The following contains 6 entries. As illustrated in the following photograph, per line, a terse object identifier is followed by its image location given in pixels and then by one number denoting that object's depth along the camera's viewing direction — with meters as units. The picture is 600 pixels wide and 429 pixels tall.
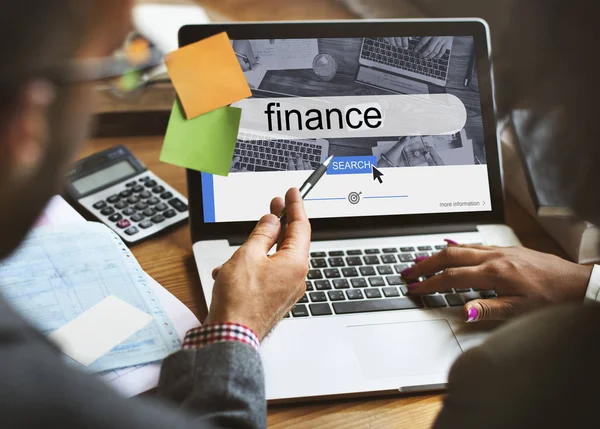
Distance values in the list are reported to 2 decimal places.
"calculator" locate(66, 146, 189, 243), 0.95
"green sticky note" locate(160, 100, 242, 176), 0.90
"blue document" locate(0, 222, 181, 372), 0.74
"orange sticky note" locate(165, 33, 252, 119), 0.91
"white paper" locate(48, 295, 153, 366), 0.72
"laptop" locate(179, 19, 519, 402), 0.88
